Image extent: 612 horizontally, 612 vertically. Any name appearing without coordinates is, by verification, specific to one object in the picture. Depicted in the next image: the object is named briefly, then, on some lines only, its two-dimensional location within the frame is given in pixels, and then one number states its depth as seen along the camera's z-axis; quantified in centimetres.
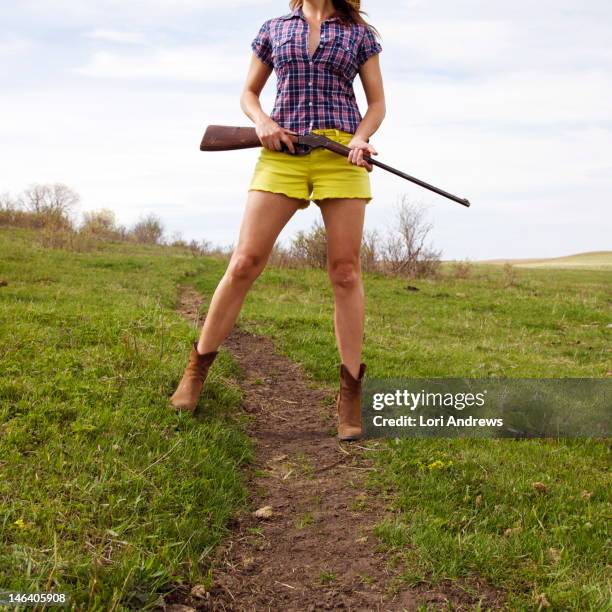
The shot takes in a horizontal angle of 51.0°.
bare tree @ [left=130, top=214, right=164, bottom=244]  3447
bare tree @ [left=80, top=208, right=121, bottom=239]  2978
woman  379
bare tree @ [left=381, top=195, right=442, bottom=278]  1981
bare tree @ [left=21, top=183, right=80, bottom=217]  2548
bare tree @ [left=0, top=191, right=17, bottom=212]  3030
